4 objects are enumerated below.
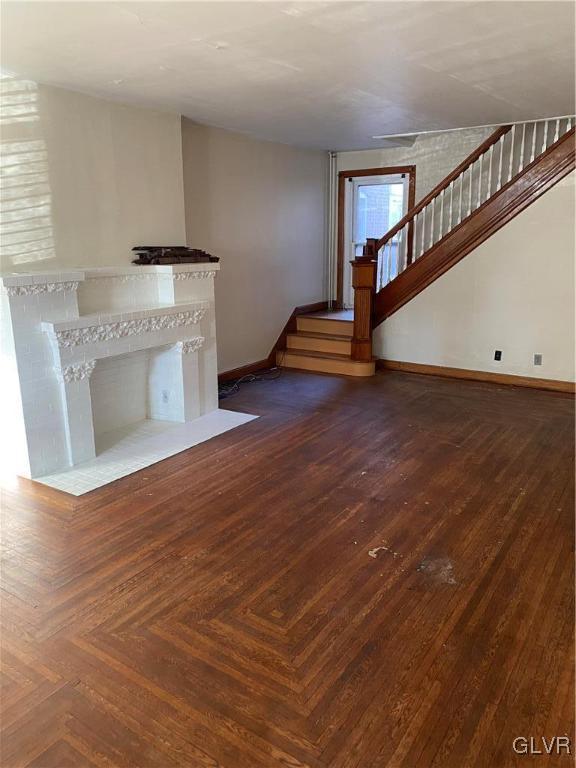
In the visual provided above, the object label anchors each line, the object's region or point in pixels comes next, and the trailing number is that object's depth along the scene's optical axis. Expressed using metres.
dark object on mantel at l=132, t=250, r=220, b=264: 4.42
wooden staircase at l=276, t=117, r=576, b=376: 5.41
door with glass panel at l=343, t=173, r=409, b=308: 7.08
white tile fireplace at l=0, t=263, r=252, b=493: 3.58
